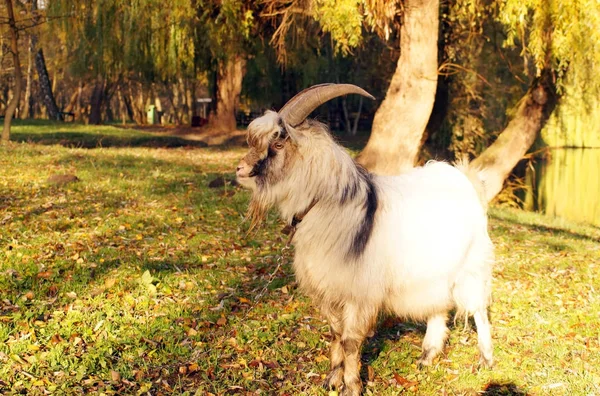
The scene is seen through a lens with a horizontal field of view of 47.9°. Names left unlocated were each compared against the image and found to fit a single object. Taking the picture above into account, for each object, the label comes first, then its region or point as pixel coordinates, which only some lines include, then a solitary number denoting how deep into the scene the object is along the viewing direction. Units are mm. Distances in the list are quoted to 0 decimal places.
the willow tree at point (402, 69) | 11852
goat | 4688
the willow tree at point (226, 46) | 15023
